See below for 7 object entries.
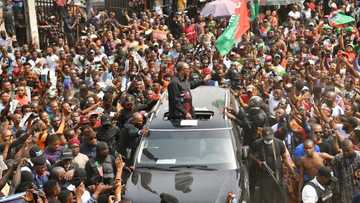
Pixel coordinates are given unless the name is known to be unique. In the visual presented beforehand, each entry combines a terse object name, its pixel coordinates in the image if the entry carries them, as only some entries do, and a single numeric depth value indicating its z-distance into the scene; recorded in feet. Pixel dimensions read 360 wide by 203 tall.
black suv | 25.57
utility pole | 63.62
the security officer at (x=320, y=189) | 23.52
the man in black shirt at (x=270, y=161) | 29.35
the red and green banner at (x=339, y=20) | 58.52
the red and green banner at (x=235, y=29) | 47.73
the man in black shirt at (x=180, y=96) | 30.42
